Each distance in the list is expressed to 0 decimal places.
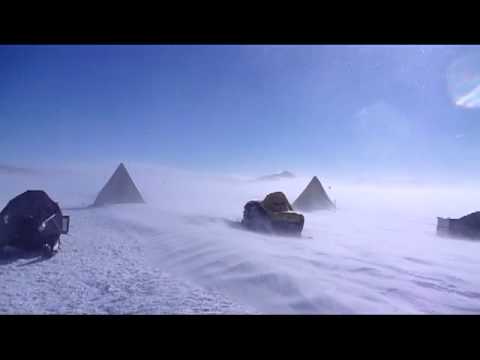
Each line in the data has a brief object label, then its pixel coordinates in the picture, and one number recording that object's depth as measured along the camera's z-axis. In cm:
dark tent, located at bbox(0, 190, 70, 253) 747
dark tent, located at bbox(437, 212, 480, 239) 1686
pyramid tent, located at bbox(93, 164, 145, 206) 2258
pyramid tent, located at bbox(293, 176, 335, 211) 2697
